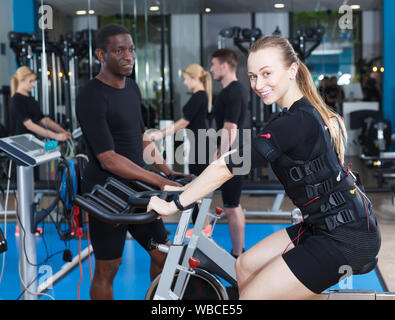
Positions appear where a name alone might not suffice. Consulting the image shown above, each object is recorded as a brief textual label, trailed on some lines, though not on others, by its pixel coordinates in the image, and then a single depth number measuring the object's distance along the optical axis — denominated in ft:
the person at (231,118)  12.39
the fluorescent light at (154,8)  16.14
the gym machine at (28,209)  9.36
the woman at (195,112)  13.78
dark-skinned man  7.68
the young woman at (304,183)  5.57
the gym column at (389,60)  24.31
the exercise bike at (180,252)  6.14
